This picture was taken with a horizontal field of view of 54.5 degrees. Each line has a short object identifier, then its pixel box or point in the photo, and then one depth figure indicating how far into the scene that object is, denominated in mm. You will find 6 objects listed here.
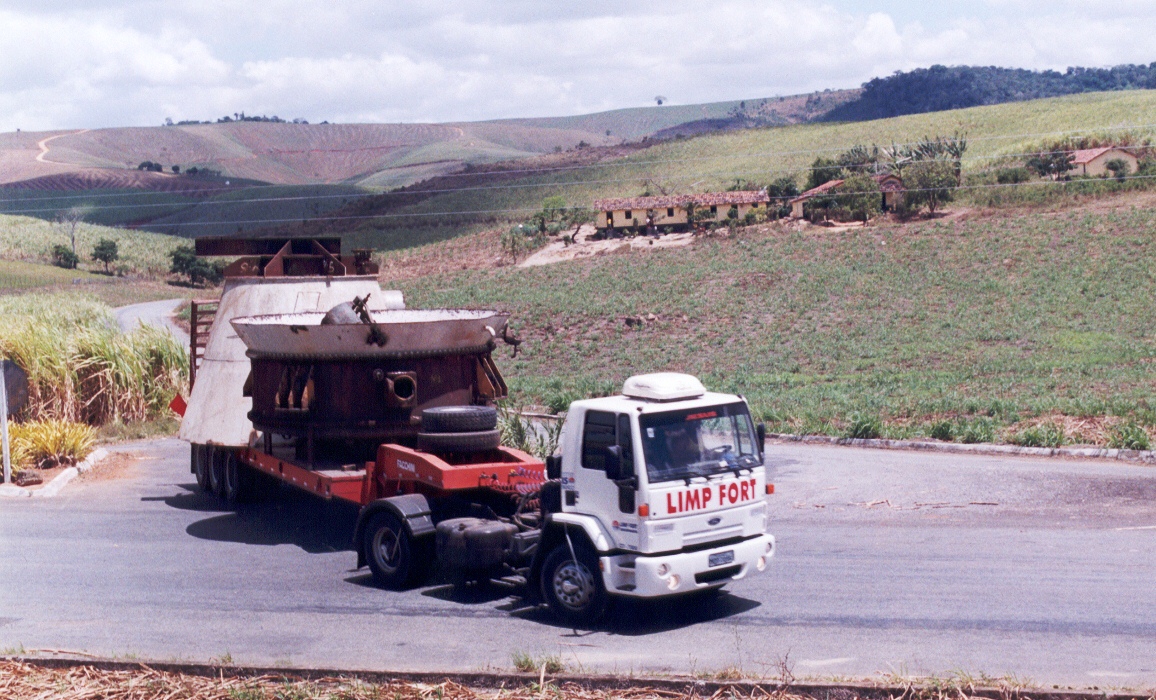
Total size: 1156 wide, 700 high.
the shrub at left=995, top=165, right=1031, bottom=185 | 74000
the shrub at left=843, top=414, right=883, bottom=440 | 21172
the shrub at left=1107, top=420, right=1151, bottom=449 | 18516
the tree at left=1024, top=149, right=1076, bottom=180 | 74312
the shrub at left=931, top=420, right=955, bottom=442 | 20594
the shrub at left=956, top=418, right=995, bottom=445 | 20297
